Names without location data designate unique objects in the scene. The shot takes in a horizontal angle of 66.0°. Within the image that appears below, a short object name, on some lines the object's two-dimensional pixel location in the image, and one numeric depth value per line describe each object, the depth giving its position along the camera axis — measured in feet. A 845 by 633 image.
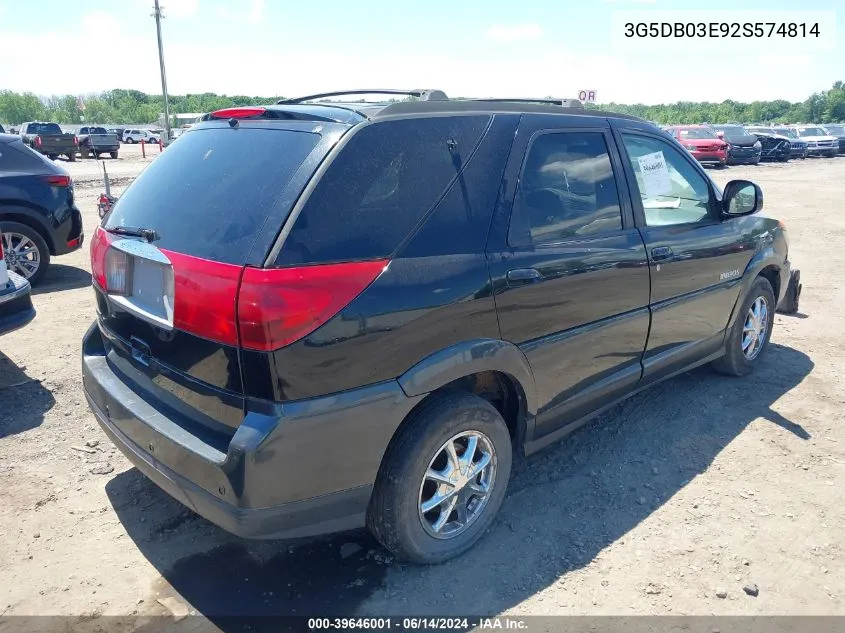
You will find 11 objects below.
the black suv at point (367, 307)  7.41
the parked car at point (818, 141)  107.65
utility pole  126.41
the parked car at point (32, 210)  23.25
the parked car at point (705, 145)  78.78
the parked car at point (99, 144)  104.55
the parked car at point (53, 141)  107.24
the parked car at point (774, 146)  97.71
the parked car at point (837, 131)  115.18
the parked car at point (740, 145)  86.94
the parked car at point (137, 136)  175.11
